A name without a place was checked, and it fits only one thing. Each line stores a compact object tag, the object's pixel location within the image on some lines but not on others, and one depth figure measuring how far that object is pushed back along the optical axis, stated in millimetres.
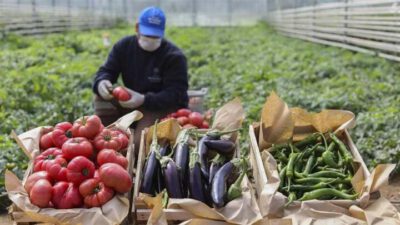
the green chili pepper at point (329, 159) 4043
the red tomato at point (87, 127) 3885
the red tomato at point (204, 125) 5573
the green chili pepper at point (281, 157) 4156
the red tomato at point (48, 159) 3627
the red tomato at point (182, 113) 5695
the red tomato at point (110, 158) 3641
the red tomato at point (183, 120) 5488
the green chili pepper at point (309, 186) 3748
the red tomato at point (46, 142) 4090
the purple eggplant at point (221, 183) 3484
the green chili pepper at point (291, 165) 3891
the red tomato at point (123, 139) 4137
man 5836
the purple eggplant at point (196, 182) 3623
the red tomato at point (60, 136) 4020
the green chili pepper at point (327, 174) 3880
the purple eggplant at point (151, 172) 3713
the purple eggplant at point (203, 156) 3839
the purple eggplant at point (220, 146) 4168
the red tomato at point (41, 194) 3352
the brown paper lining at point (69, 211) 3271
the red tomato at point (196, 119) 5504
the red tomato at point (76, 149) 3656
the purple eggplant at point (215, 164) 3838
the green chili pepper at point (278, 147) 4285
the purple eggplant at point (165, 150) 4178
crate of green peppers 3549
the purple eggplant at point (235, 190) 3539
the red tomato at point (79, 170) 3490
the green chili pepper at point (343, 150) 4027
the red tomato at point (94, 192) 3402
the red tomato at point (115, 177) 3441
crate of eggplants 3625
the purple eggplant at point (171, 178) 3629
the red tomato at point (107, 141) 3850
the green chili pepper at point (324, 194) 3627
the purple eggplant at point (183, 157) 3757
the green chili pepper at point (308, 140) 4402
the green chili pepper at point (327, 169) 3957
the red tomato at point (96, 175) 3494
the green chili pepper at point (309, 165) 4003
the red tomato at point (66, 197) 3389
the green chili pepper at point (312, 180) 3822
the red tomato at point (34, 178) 3488
